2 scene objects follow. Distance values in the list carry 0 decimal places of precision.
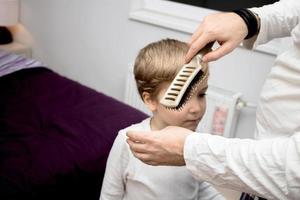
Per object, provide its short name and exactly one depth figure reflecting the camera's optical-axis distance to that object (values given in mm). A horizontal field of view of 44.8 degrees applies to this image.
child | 1061
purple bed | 1399
